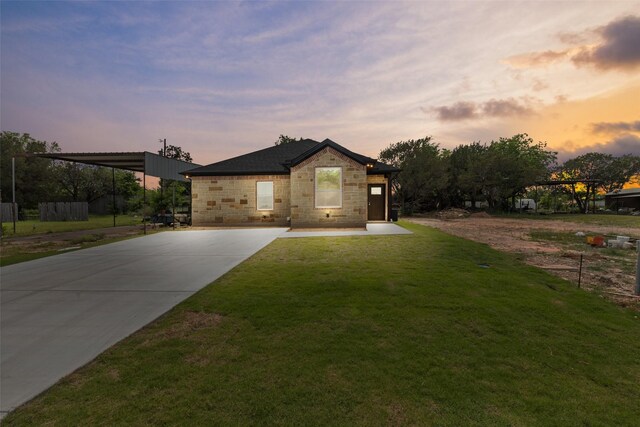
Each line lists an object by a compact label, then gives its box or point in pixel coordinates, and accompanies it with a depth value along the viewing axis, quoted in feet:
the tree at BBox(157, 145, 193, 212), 70.79
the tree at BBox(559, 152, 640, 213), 141.59
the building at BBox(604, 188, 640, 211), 132.97
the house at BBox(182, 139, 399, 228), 49.93
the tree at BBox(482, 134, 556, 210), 106.42
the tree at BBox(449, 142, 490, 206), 108.68
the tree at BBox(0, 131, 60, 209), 97.40
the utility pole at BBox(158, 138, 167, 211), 71.06
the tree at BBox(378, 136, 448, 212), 102.37
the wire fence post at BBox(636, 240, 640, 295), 17.35
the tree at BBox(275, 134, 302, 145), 160.25
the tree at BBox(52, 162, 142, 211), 131.13
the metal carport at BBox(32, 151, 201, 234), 46.16
